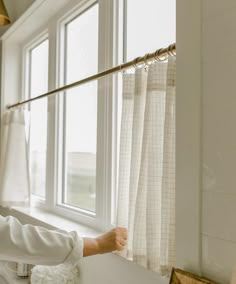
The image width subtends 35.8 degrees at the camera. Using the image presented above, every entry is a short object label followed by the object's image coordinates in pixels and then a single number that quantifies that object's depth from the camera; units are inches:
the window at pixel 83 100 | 69.1
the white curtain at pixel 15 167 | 102.4
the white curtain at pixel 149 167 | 46.4
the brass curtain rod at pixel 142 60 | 47.7
